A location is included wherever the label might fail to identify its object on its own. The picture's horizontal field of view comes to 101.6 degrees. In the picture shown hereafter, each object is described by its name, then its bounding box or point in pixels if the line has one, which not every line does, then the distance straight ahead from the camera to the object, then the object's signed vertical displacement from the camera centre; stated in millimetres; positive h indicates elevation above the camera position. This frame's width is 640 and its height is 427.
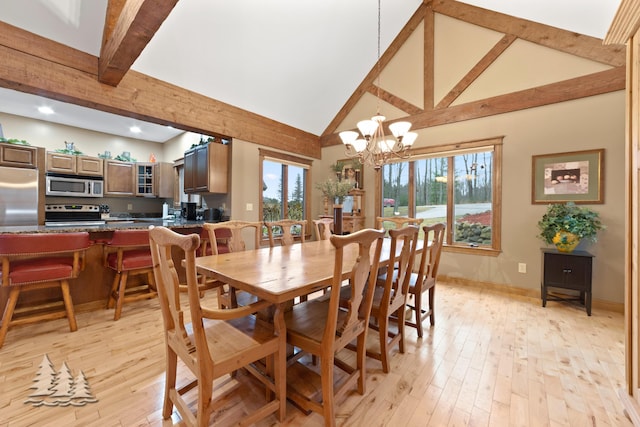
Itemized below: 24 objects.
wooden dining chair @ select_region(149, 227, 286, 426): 1070 -645
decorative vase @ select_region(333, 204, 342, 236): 2889 -96
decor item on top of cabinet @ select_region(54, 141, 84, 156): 4899 +1135
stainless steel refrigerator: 3836 +188
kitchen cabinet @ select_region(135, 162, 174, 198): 5820 +678
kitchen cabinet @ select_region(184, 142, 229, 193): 3842 +624
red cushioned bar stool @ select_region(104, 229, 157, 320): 2586 -520
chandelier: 2562 +729
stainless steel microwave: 4711 +438
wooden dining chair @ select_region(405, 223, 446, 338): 2172 -613
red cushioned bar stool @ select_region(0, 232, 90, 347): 2068 -483
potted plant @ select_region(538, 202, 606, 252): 2820 -152
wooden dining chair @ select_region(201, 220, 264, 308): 1932 -284
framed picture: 3016 +417
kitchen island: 2500 -804
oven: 4867 -100
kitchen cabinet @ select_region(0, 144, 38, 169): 3916 +817
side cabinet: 2816 -680
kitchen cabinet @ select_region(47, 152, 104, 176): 4691 +844
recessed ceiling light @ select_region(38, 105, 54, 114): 4228 +1634
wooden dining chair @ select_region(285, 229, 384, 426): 1272 -661
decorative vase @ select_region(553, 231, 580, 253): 2857 -318
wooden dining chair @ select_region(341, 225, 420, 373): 1736 -648
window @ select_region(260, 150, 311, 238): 4605 +455
